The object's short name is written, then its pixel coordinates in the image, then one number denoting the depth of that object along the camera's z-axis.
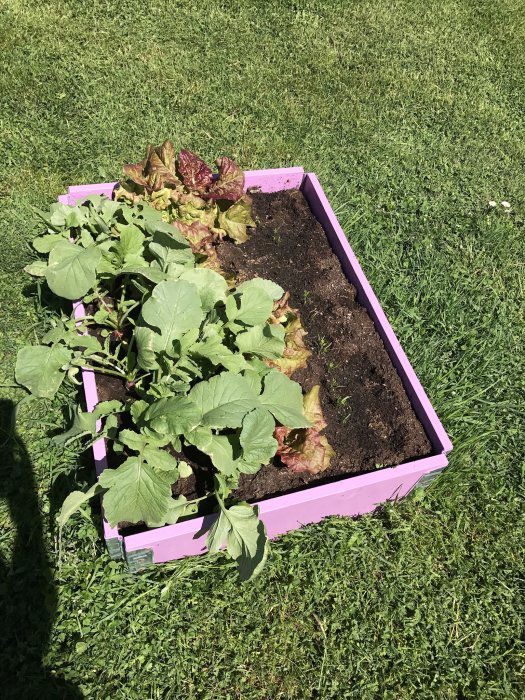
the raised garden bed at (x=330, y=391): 2.03
